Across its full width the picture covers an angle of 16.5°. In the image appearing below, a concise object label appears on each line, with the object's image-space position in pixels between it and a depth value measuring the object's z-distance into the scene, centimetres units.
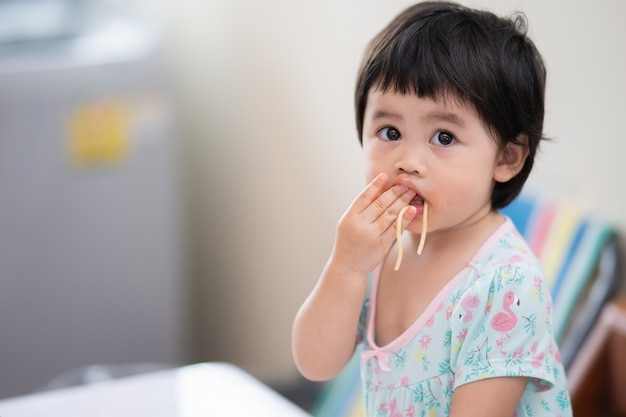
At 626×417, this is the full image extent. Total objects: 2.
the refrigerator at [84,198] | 310
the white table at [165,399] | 200
